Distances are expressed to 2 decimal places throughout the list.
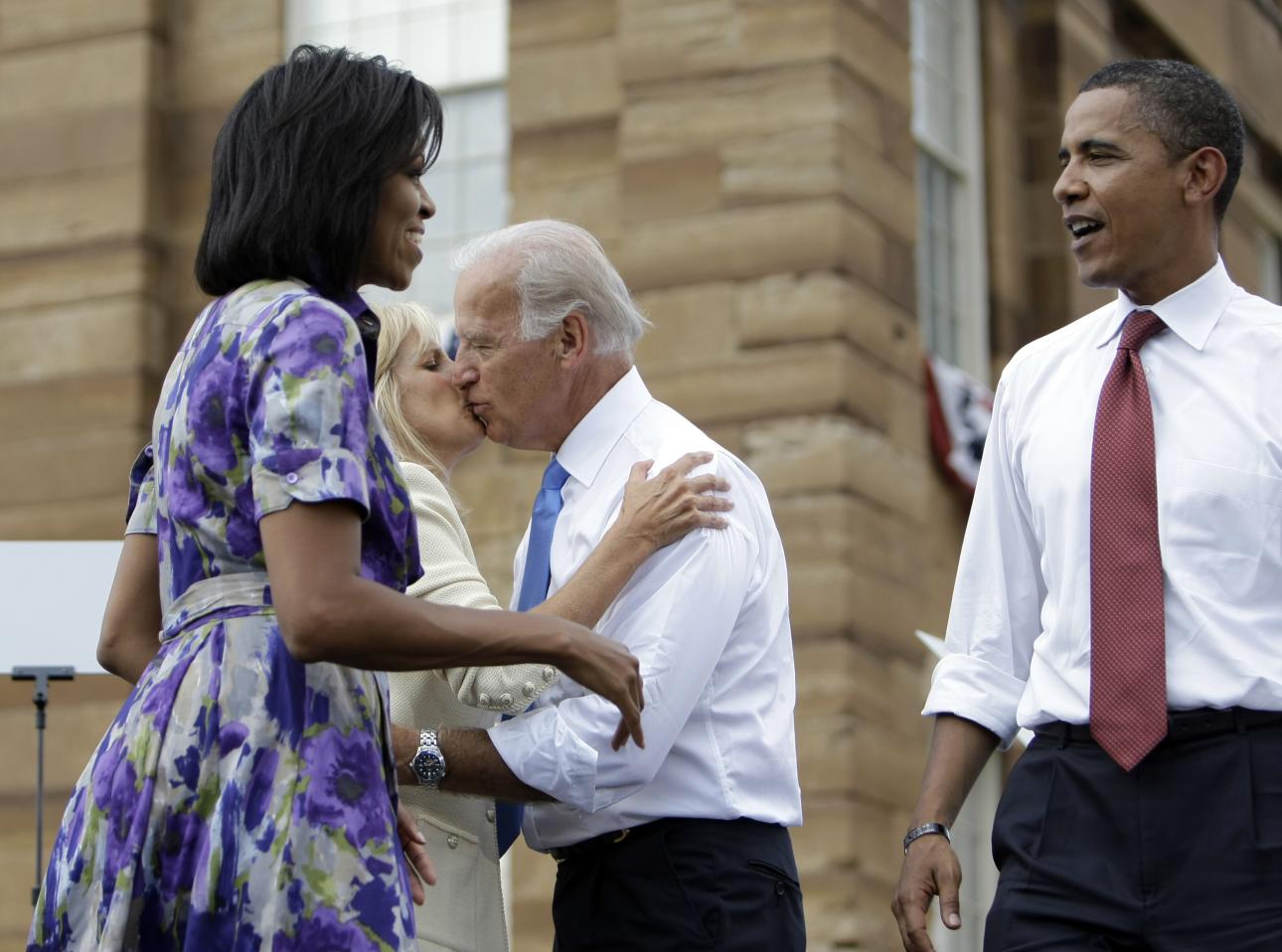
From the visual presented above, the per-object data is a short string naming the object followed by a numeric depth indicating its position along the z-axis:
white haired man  7.51
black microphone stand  11.71
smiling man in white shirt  7.02
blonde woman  7.60
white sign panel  11.93
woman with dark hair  5.73
